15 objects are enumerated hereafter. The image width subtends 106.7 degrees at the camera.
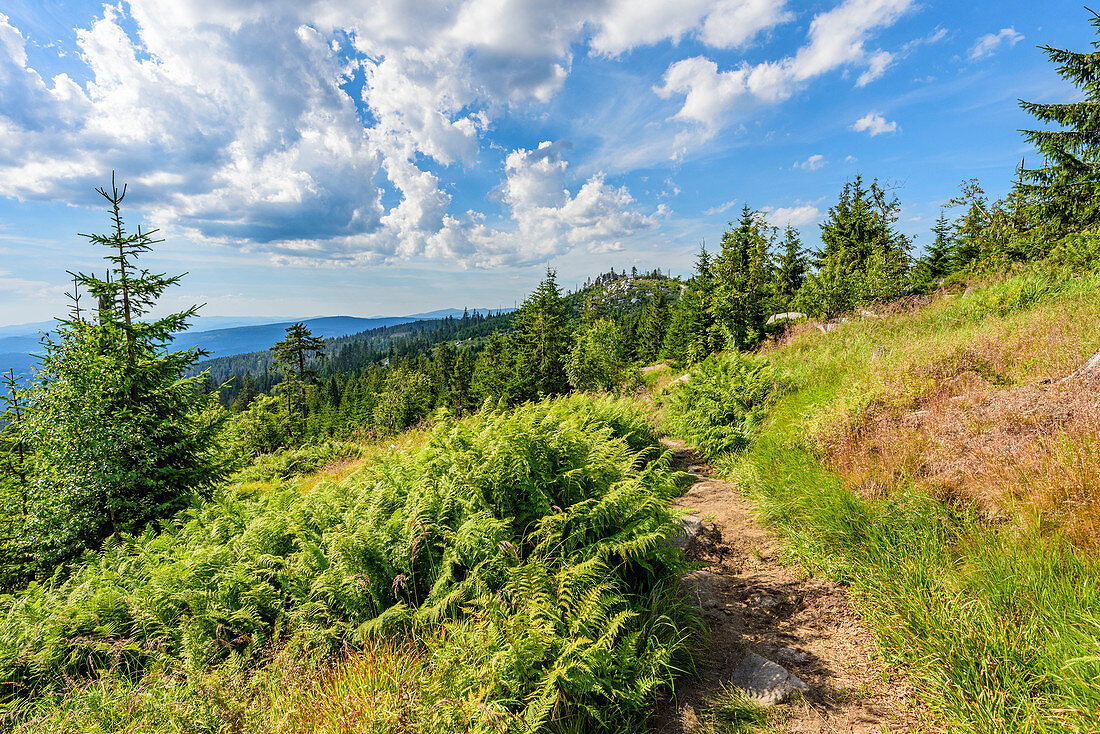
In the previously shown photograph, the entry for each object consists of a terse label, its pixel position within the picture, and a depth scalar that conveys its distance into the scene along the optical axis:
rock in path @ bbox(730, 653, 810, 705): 2.94
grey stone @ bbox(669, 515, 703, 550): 4.95
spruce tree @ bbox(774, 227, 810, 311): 37.72
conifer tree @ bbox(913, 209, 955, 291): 37.09
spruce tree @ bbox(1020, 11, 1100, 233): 14.34
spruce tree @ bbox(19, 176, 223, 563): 6.82
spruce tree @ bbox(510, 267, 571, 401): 28.08
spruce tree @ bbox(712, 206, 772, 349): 18.97
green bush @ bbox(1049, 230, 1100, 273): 11.33
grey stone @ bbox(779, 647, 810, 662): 3.30
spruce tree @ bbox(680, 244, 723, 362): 20.62
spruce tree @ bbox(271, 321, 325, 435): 47.91
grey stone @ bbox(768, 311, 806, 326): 22.94
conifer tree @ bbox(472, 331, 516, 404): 34.44
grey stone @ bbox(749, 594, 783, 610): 3.99
